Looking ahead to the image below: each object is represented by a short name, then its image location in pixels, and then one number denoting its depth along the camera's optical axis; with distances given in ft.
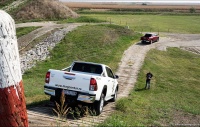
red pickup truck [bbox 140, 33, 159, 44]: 122.42
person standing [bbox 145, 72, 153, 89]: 60.15
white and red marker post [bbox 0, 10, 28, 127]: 8.36
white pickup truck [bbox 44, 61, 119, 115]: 31.60
